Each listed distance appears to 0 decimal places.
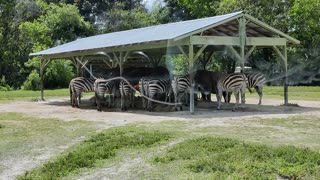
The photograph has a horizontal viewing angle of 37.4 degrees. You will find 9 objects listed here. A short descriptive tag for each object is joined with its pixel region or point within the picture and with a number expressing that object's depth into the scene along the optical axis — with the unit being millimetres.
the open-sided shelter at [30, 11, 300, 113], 15711
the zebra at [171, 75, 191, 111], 16703
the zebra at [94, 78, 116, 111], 17906
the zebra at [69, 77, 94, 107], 19547
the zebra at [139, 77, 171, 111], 17094
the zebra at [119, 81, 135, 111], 17812
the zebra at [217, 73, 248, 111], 16500
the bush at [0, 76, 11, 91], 35500
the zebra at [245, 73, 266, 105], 18156
